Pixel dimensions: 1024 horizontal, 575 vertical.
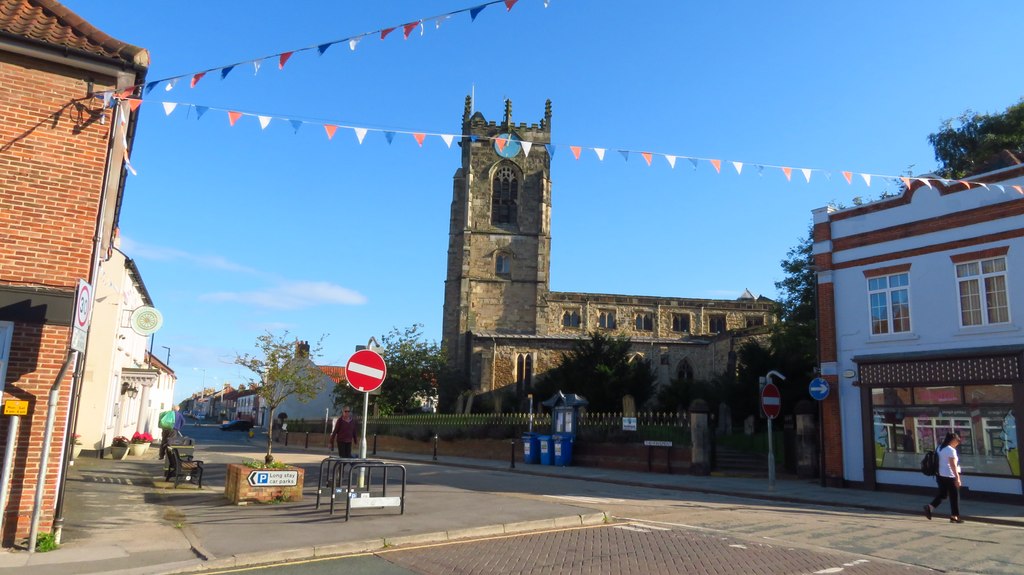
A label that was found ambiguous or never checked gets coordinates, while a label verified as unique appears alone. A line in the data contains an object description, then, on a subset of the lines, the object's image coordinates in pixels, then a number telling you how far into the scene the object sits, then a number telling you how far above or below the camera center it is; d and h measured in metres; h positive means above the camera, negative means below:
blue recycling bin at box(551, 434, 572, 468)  26.30 -1.18
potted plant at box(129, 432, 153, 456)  26.88 -1.46
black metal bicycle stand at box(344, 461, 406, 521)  10.58 -1.30
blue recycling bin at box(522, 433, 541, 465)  27.86 -1.24
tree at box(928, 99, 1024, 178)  26.70 +11.42
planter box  12.34 -1.39
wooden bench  15.47 -1.33
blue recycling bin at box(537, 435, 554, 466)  26.91 -1.22
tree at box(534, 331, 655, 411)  39.44 +2.43
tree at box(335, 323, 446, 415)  47.41 +2.43
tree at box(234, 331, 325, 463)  17.00 +0.87
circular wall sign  21.77 +2.53
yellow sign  8.23 -0.08
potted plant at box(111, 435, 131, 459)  24.62 -1.49
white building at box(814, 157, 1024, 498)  16.23 +2.39
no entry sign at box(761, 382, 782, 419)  18.28 +0.53
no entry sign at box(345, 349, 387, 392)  10.54 +0.60
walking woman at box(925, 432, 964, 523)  12.71 -0.82
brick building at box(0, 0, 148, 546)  8.51 +2.53
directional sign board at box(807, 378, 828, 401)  19.05 +0.95
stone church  54.31 +9.19
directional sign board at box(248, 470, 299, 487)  12.41 -1.19
